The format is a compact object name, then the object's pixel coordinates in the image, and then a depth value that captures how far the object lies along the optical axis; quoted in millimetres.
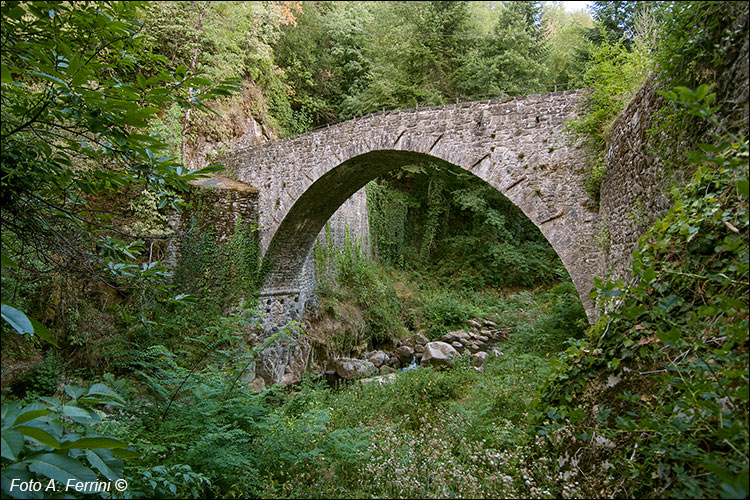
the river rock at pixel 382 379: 6018
